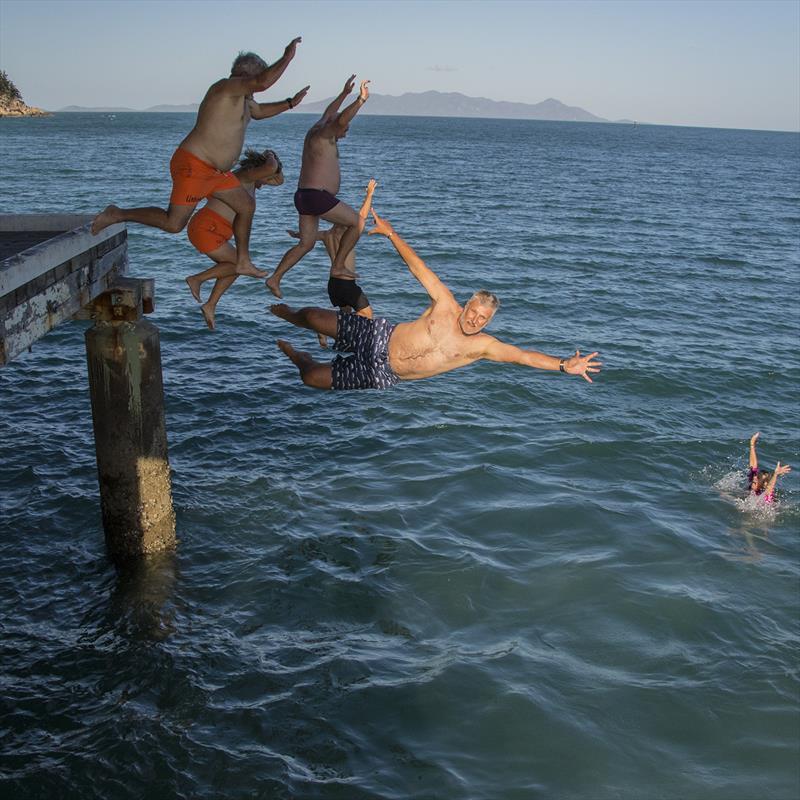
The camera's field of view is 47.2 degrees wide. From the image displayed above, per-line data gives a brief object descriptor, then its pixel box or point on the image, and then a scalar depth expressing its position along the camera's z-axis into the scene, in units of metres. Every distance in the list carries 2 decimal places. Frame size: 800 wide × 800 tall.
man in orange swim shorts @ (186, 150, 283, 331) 9.16
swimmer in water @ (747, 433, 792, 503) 14.85
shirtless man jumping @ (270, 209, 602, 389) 8.55
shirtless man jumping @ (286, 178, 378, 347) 9.11
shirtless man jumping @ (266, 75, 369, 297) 9.00
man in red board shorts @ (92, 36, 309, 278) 8.16
